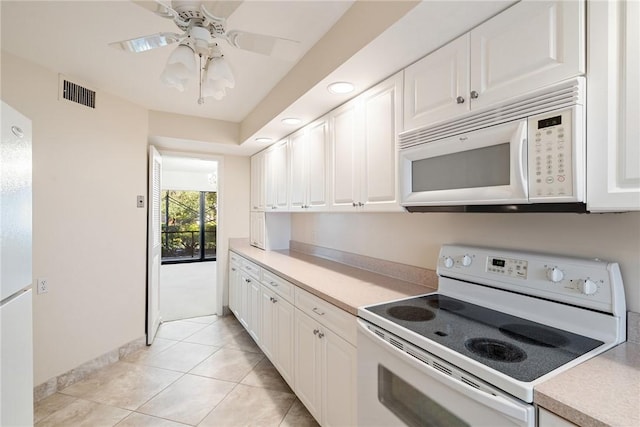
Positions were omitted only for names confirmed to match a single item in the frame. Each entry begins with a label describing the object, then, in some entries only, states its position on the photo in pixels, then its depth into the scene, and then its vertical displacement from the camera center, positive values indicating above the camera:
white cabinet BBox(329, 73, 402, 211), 1.72 +0.41
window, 7.94 -0.36
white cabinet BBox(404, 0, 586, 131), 0.99 +0.59
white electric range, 0.91 -0.47
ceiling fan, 1.33 +0.84
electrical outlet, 2.33 -0.58
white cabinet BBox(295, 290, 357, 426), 1.57 -0.93
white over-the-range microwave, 0.97 +0.22
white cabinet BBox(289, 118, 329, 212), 2.45 +0.40
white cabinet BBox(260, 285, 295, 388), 2.22 -0.97
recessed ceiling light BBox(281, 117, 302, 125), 2.61 +0.81
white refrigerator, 1.13 -0.25
